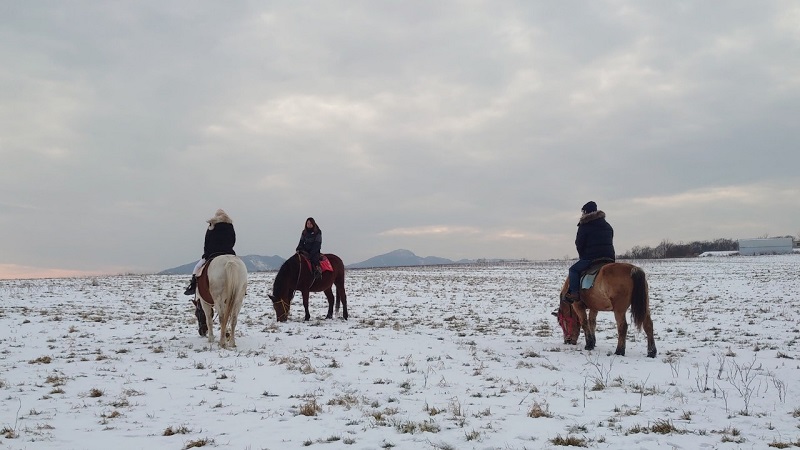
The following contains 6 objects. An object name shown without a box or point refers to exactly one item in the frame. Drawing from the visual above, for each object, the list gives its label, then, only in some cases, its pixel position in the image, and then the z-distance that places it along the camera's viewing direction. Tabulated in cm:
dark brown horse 1438
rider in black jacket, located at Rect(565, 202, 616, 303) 1053
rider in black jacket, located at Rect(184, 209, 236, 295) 1159
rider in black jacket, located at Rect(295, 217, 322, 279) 1484
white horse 1066
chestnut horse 956
